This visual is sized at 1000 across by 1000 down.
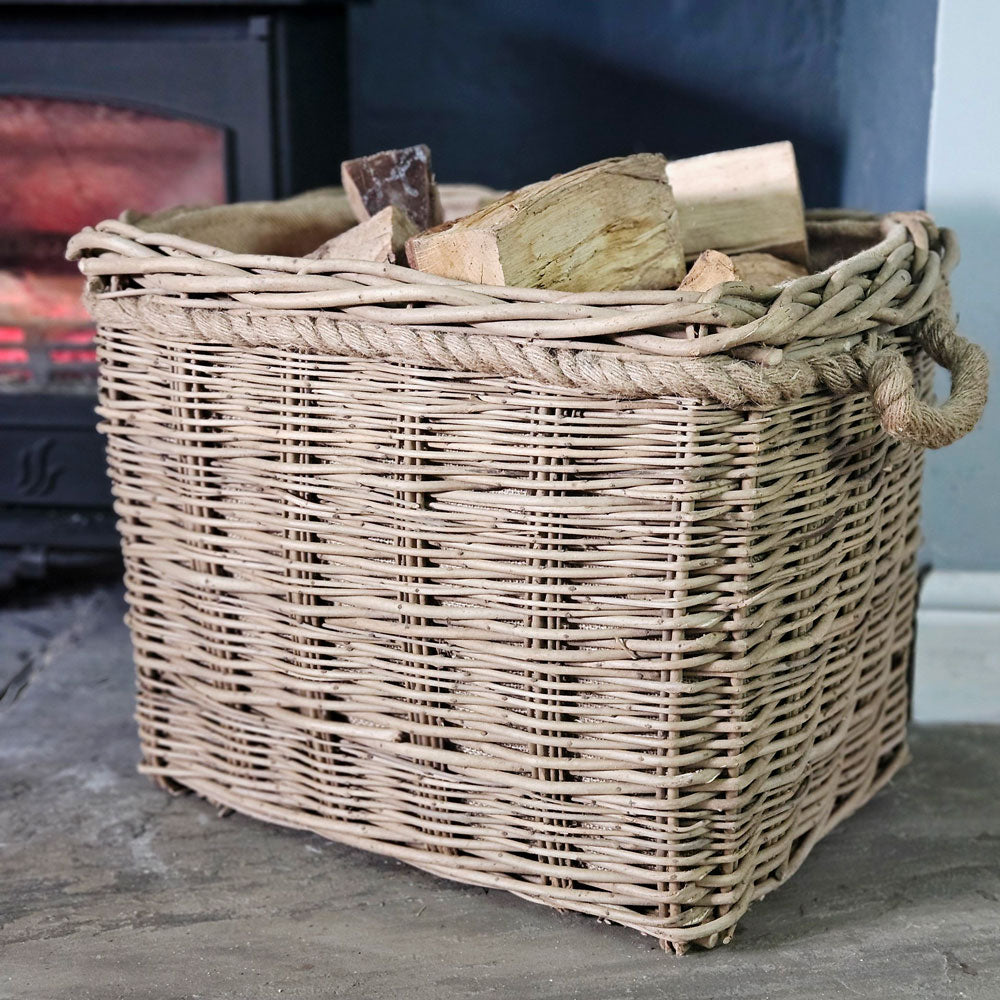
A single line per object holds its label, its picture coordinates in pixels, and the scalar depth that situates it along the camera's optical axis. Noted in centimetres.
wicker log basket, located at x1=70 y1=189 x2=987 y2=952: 80
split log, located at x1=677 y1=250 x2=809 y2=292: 89
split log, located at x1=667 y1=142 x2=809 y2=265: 107
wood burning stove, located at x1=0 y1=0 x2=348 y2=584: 141
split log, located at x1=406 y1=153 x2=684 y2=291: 86
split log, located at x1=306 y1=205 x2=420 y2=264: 95
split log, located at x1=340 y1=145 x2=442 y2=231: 106
